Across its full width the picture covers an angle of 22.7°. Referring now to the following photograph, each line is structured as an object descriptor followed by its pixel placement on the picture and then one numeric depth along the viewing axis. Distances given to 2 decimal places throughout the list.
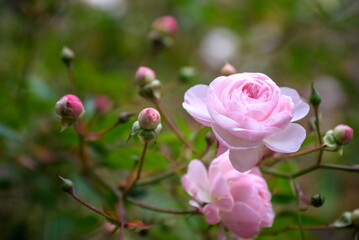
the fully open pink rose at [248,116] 0.41
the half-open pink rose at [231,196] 0.43
